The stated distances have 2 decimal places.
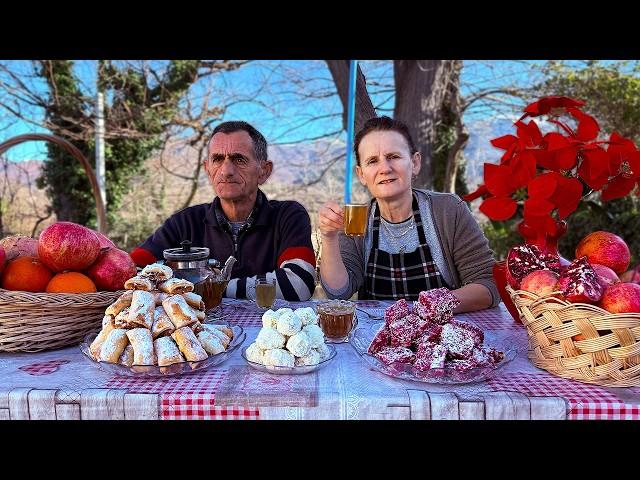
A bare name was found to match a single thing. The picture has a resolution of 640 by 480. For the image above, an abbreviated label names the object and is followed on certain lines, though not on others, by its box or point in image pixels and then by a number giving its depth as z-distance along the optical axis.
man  2.78
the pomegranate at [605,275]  1.33
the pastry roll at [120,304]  1.40
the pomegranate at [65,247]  1.54
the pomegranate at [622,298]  1.22
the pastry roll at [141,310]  1.35
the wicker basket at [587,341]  1.21
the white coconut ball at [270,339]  1.36
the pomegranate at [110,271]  1.61
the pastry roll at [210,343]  1.38
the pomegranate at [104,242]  1.67
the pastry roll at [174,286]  1.47
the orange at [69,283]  1.54
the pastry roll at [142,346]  1.29
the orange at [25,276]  1.54
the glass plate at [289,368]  1.32
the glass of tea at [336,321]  1.63
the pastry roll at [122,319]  1.36
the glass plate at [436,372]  1.27
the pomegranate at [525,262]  1.49
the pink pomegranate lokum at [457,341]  1.30
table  1.19
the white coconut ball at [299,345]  1.34
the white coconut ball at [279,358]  1.32
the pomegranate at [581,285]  1.26
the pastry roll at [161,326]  1.35
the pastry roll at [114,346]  1.30
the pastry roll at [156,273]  1.49
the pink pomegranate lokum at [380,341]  1.43
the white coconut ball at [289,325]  1.37
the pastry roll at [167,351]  1.30
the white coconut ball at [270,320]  1.40
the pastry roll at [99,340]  1.35
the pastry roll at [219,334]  1.44
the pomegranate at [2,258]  1.55
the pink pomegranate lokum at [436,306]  1.43
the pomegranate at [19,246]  1.66
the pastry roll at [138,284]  1.45
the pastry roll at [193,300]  1.50
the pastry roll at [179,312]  1.37
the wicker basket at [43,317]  1.44
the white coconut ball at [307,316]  1.42
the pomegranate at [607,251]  1.47
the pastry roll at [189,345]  1.32
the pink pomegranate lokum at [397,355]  1.32
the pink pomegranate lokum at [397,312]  1.47
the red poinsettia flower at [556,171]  1.44
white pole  7.27
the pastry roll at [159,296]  1.45
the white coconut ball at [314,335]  1.38
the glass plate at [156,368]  1.29
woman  2.30
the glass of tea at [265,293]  1.98
